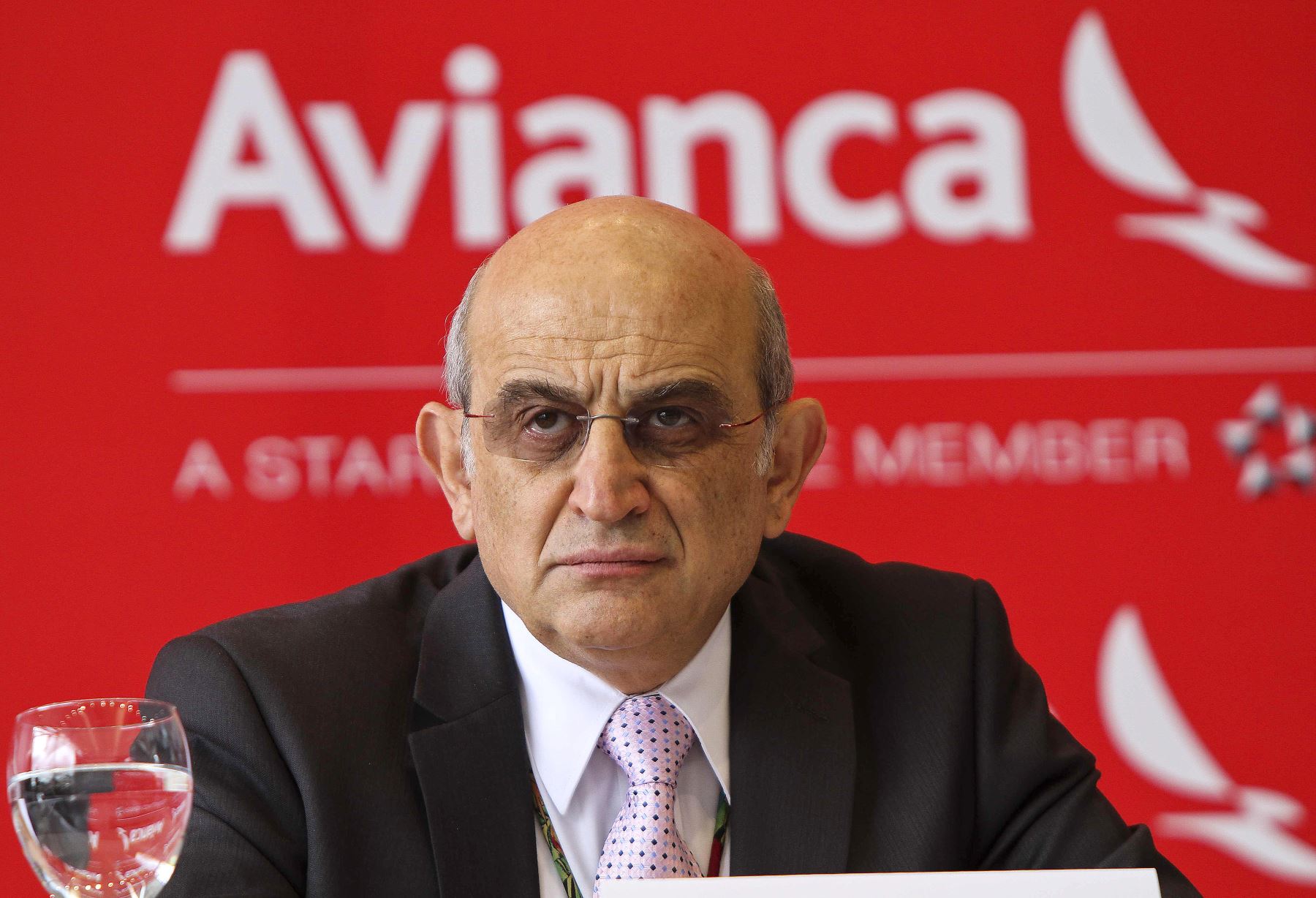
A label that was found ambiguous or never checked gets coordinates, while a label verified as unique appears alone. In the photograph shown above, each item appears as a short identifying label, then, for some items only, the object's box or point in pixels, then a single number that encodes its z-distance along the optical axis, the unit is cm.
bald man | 336
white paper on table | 318
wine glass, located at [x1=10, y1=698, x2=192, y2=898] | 314
